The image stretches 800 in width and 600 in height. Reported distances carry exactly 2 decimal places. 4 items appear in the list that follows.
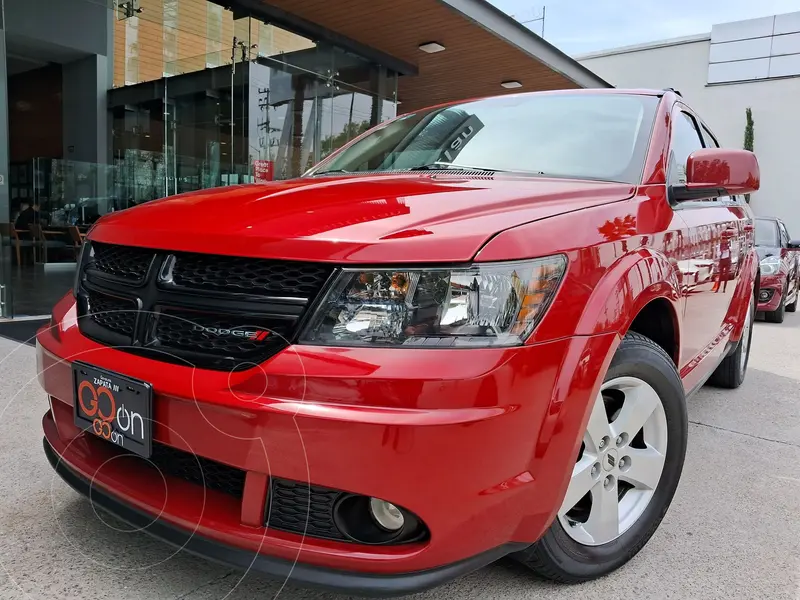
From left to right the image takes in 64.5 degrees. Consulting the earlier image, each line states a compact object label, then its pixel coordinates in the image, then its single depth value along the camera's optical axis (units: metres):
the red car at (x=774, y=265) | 7.88
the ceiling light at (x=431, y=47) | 9.33
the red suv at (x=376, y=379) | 1.33
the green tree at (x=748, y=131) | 20.53
